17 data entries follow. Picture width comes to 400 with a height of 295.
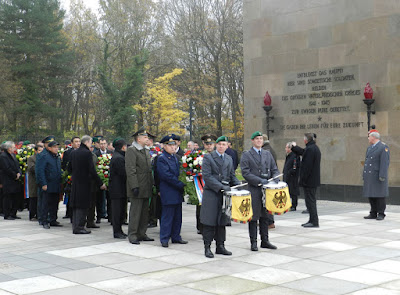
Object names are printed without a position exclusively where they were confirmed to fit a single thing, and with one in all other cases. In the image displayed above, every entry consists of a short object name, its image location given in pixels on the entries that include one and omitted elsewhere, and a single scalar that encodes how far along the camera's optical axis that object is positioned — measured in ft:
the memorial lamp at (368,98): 52.29
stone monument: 52.65
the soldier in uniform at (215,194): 27.55
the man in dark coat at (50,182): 38.86
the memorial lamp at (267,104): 61.11
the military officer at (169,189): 31.07
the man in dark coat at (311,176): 37.70
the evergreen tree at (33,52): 136.05
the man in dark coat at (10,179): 45.16
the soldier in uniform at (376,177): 41.60
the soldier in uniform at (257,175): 28.89
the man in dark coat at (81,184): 36.04
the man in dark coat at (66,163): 44.62
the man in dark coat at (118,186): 34.09
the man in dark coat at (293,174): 48.88
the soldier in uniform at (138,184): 31.99
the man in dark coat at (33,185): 42.88
